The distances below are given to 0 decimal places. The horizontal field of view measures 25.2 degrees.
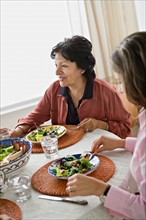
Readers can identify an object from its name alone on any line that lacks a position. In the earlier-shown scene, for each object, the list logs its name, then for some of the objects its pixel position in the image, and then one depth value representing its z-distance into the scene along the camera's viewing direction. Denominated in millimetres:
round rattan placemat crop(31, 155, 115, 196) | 1245
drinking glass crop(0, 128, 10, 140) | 1865
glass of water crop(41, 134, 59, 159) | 1586
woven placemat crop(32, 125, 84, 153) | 1705
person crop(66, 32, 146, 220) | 1053
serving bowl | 1359
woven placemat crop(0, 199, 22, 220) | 1142
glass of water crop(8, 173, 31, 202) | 1243
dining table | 1091
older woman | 2021
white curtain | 3145
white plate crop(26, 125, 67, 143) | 1816
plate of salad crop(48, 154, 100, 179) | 1317
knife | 1129
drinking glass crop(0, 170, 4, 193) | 1266
